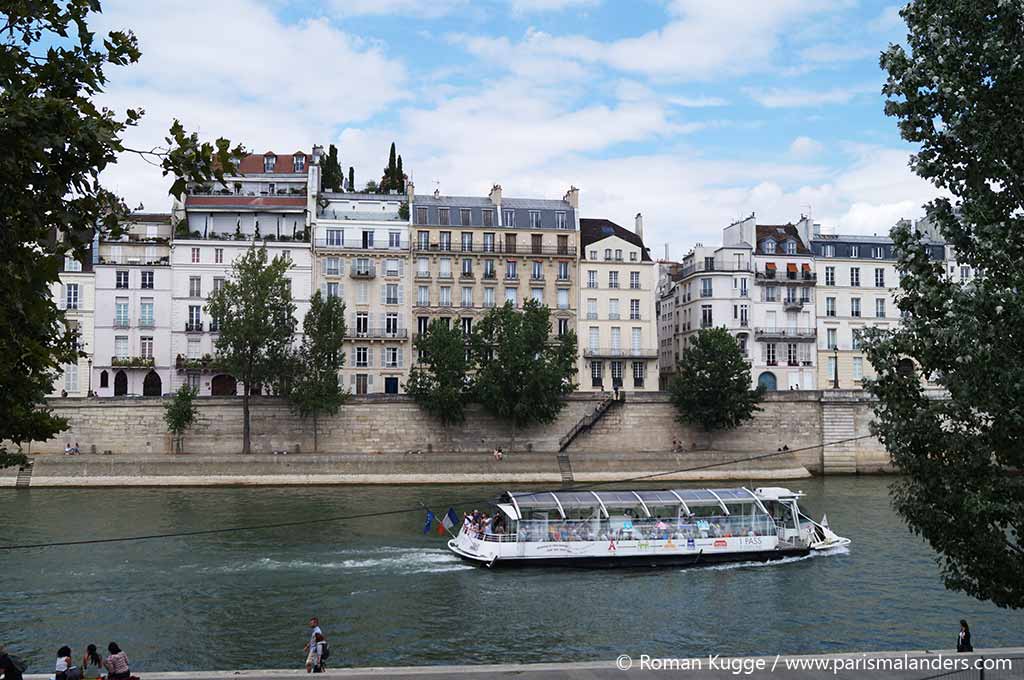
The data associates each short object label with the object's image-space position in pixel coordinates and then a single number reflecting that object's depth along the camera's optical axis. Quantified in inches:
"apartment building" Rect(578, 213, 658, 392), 2618.1
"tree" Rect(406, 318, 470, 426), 2253.9
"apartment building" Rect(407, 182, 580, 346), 2581.2
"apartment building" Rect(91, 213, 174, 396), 2413.9
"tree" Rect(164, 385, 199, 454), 2135.8
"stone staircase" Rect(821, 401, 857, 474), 2337.6
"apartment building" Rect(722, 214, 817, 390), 2672.2
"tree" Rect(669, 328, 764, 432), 2313.0
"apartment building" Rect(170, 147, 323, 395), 2440.9
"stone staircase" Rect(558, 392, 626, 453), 2358.5
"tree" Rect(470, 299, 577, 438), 2244.1
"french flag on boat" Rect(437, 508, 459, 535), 1319.6
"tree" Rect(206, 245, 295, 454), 2143.2
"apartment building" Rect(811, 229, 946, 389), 2694.4
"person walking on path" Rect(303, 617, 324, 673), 748.6
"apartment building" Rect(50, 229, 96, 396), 2445.9
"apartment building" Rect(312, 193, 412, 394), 2524.6
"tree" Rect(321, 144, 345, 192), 3164.4
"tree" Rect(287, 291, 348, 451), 2164.1
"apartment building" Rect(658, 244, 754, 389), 2682.1
